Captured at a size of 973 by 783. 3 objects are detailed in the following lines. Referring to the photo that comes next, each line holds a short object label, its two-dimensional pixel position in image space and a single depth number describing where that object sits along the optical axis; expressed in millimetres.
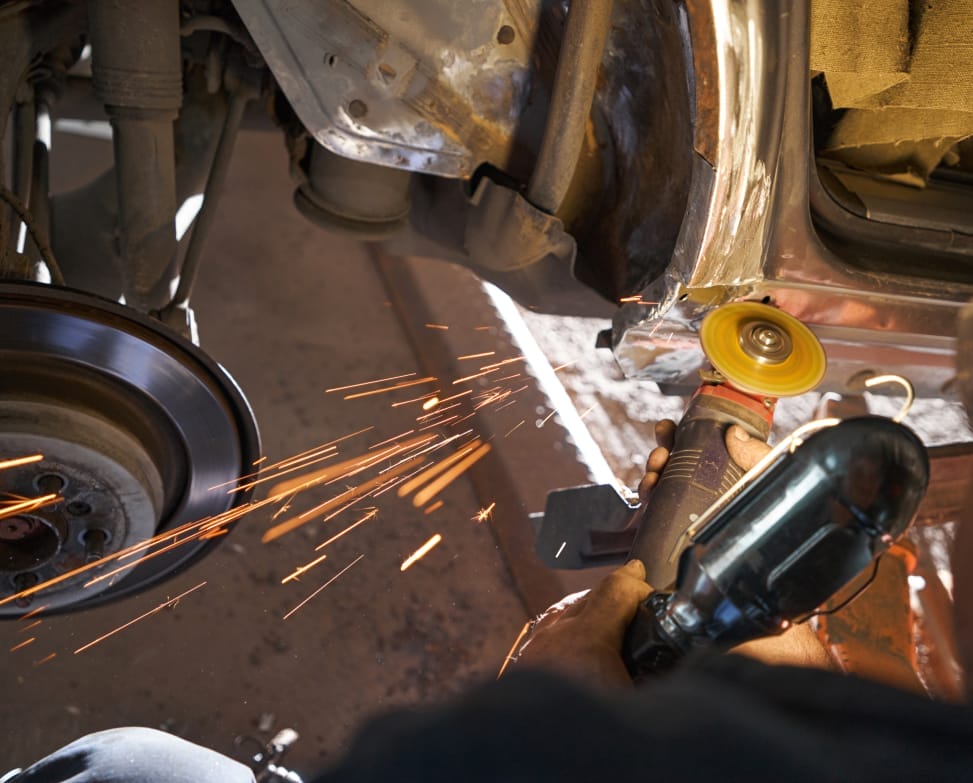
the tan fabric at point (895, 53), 1326
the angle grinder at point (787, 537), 810
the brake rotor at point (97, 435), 1382
